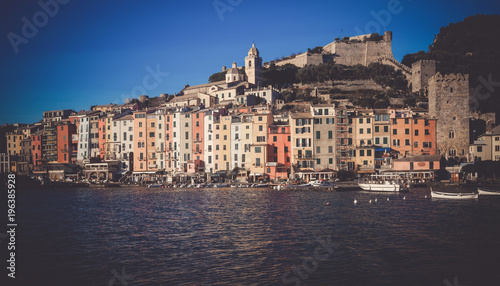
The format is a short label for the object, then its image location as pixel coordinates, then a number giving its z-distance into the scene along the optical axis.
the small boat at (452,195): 51.41
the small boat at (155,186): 83.75
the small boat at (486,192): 55.15
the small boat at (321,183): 67.65
